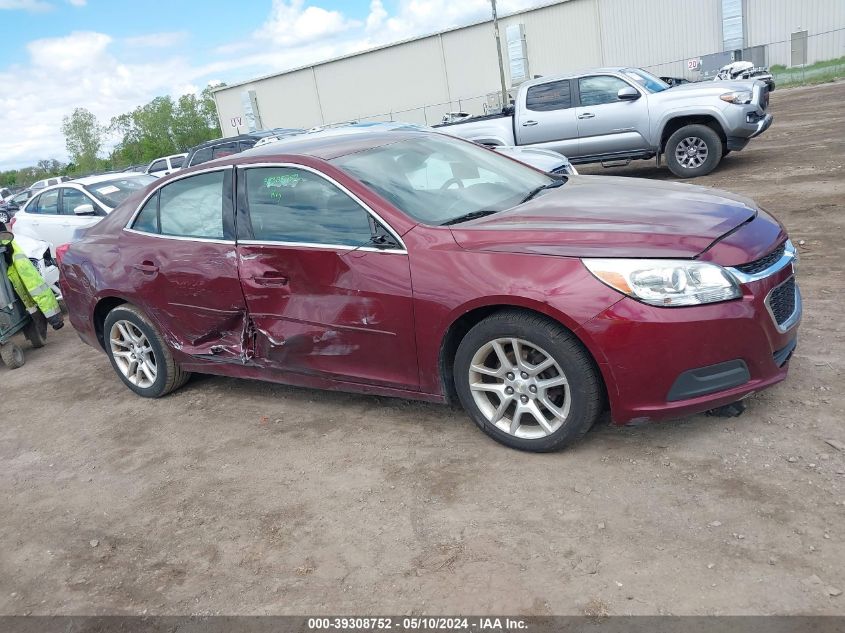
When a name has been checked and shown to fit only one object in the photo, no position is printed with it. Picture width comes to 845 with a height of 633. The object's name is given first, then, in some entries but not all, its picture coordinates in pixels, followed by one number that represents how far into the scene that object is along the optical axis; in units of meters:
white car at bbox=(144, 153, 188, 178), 22.36
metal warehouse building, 37.50
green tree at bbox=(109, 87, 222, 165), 90.88
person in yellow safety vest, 7.57
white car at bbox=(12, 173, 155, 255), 10.81
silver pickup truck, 11.09
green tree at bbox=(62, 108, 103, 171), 101.12
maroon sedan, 3.35
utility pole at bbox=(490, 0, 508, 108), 31.79
